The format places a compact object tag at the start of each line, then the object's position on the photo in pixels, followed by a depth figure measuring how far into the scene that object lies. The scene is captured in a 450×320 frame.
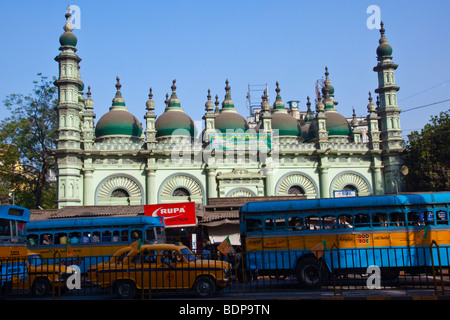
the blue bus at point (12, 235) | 14.04
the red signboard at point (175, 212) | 24.20
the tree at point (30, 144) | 34.81
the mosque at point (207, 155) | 31.14
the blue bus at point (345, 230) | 14.59
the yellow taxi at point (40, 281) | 13.90
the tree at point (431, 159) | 31.14
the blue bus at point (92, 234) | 18.70
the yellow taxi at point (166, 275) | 12.58
